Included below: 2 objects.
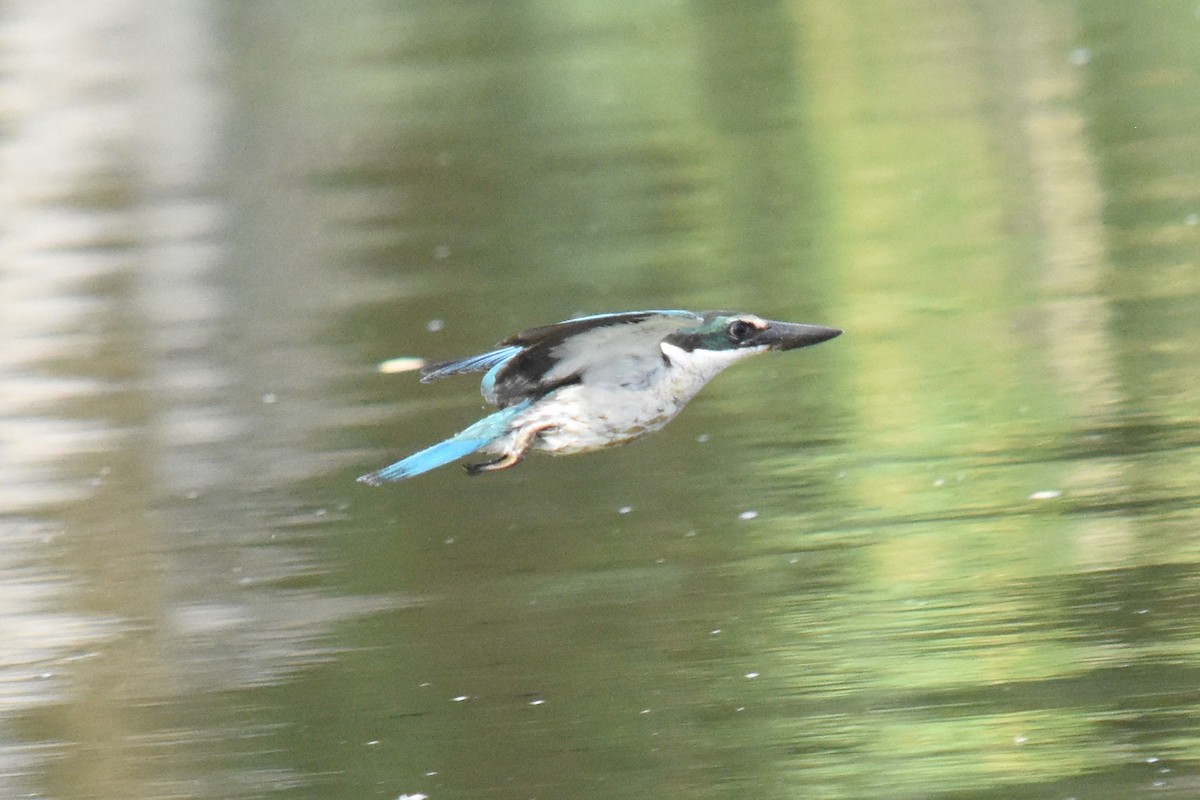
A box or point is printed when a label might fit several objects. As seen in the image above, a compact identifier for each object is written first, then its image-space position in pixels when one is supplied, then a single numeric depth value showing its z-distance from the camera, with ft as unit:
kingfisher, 38.50
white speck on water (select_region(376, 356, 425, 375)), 65.74
